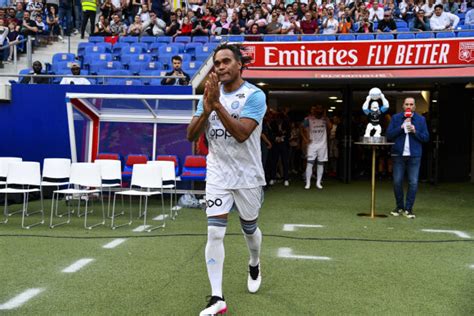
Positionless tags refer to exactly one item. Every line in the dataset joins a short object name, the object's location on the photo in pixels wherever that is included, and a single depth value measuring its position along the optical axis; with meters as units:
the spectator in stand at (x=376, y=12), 15.88
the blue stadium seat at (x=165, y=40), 15.73
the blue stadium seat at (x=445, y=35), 12.55
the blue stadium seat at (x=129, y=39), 15.76
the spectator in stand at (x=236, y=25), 15.53
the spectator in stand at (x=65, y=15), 17.45
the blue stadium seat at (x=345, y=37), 12.84
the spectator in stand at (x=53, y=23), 17.12
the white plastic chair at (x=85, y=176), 8.19
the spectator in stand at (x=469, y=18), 14.12
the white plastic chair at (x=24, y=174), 8.30
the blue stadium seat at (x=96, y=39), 15.96
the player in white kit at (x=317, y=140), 12.79
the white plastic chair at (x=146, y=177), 8.08
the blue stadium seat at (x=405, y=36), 13.23
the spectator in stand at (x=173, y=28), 16.31
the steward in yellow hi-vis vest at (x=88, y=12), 17.00
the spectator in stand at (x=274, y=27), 15.13
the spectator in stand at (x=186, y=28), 16.02
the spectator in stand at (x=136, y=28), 16.23
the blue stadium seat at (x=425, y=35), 12.57
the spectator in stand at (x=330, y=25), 14.95
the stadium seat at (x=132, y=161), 10.59
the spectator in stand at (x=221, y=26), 15.92
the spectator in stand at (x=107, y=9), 17.58
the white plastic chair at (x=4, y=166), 8.97
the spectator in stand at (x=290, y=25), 14.96
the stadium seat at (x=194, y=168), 9.85
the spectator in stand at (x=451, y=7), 16.11
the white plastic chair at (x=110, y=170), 9.08
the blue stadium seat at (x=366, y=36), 12.85
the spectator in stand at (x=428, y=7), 15.06
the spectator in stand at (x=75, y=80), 11.60
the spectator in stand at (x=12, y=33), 14.77
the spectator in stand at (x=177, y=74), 11.26
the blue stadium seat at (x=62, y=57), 14.23
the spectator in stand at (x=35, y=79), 11.48
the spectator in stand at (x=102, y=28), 16.42
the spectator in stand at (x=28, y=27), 15.52
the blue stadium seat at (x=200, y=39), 15.38
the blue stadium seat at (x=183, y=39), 15.58
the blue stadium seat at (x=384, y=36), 12.55
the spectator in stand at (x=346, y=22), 14.61
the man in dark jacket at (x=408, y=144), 8.36
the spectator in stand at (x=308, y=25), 15.22
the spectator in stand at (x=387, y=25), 14.55
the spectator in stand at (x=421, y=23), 14.47
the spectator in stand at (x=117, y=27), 16.62
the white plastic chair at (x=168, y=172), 8.95
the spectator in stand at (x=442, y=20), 14.29
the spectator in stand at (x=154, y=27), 16.50
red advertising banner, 11.20
